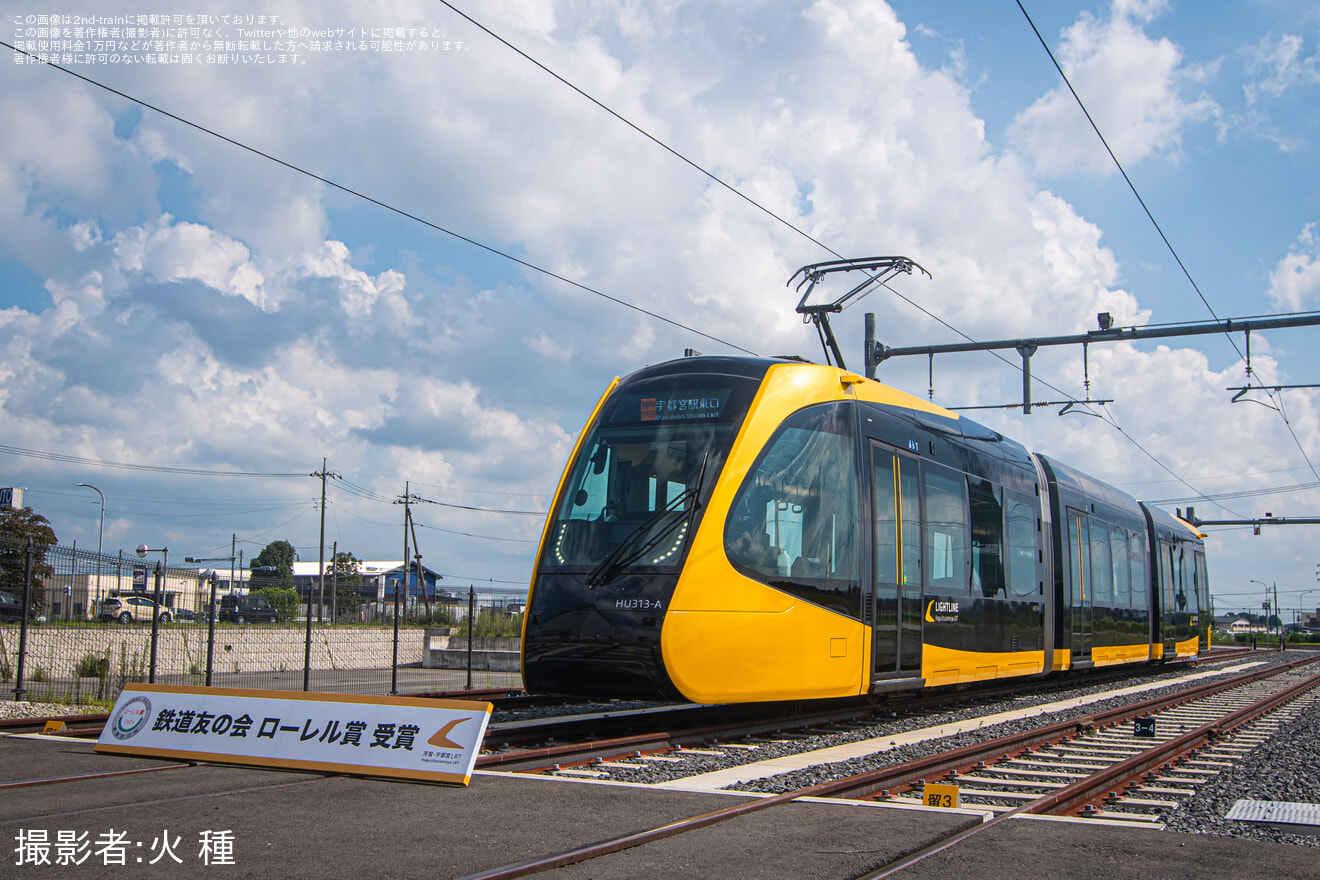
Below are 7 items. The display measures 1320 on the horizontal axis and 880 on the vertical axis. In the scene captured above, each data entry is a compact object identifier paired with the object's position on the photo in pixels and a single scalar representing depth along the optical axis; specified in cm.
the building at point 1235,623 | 14631
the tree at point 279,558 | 12852
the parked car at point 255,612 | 2709
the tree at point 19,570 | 1593
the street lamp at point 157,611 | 1498
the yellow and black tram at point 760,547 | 1001
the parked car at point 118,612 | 2256
